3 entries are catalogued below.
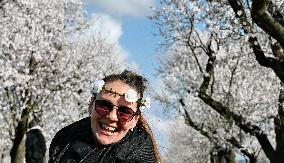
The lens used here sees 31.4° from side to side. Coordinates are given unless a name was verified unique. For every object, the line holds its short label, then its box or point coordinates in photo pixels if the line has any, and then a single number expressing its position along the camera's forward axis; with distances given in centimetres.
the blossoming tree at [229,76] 1270
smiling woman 240
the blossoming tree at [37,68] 1962
